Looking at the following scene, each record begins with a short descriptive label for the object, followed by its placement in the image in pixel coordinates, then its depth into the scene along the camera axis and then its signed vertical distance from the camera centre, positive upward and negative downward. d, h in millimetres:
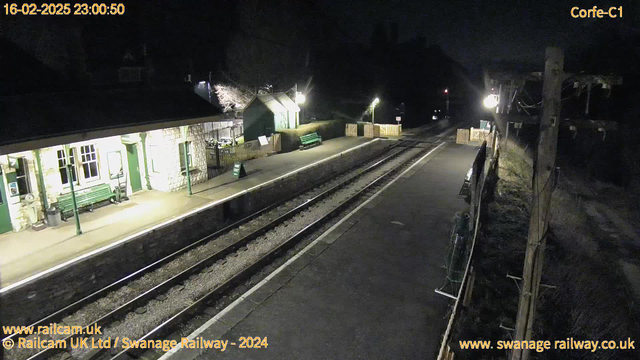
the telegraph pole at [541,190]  4754 -1057
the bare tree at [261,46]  41750 +7411
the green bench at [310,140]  25136 -1769
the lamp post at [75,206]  10606 -2391
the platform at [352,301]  6824 -3946
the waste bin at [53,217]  11398 -2849
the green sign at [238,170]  17172 -2434
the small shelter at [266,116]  25562 -114
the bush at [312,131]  24188 -1267
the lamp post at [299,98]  27130 +1067
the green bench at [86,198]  11882 -2540
